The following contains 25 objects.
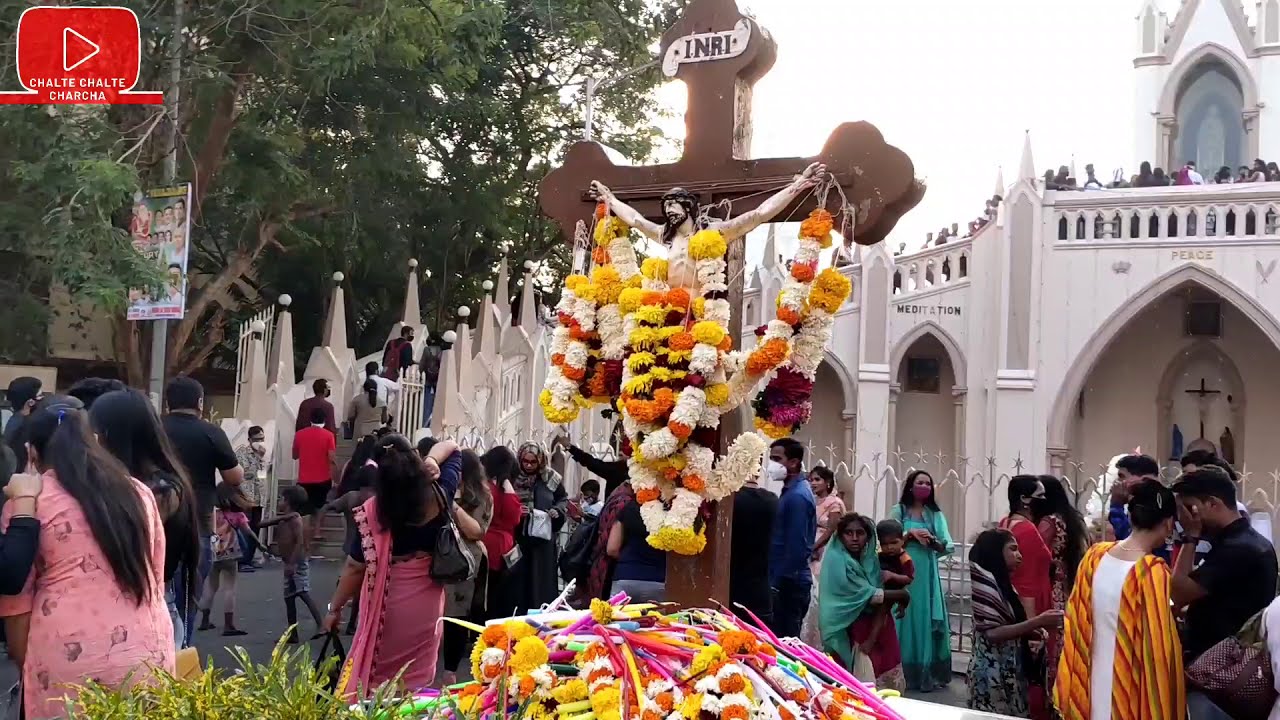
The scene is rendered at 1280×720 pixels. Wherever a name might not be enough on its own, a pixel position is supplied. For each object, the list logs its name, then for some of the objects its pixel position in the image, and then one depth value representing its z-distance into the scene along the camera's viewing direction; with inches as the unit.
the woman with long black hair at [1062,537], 258.2
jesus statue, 173.6
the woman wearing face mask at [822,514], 350.6
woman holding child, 297.6
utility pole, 472.1
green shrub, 89.8
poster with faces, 475.2
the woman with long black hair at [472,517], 284.2
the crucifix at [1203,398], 956.6
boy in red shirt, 537.3
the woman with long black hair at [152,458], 179.8
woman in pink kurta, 148.4
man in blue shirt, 273.3
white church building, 868.0
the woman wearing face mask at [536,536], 332.2
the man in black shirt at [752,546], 232.7
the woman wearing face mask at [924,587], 337.4
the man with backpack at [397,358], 689.0
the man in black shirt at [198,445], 238.5
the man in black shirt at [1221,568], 194.4
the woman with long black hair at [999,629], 240.5
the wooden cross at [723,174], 170.2
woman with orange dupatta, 184.9
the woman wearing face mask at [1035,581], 252.4
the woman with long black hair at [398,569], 221.3
